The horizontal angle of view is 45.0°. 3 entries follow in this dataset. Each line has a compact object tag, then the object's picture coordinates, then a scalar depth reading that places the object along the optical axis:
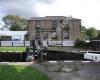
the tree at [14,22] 38.21
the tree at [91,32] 30.68
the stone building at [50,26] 24.80
